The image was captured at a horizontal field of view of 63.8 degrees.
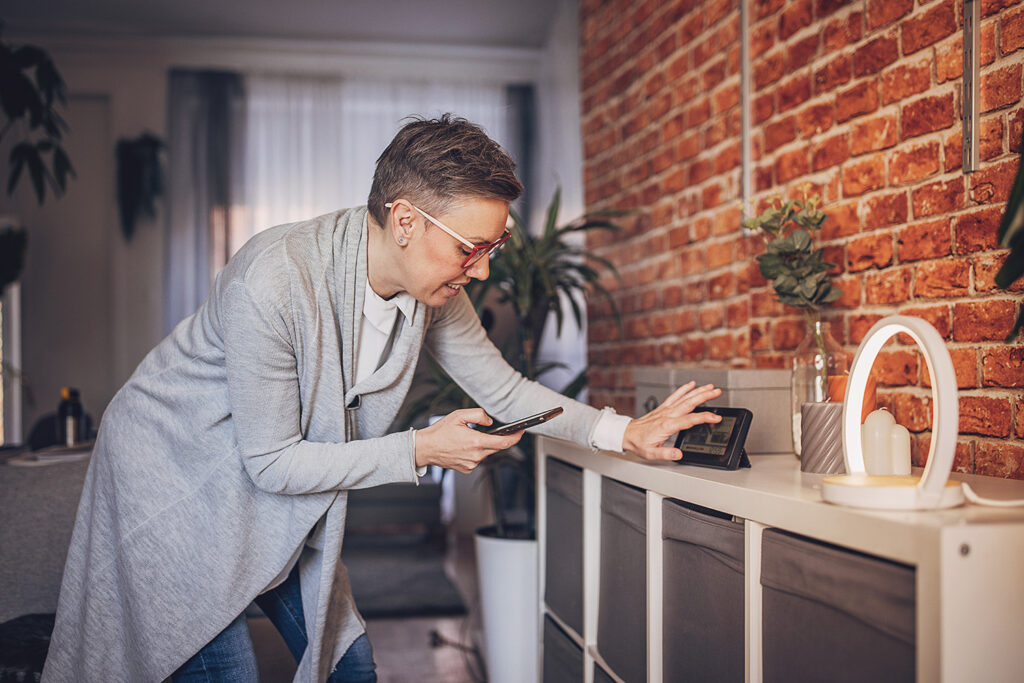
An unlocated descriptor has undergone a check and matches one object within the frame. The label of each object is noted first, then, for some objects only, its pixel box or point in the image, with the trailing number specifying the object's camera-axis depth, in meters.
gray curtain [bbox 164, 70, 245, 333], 5.79
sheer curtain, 5.91
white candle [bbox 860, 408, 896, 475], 1.24
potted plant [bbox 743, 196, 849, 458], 1.64
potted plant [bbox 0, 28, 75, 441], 3.14
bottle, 3.04
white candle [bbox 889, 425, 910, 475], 1.23
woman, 1.45
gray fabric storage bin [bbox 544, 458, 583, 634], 1.92
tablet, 1.47
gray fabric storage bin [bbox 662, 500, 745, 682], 1.24
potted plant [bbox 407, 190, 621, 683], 2.37
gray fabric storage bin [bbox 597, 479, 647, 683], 1.56
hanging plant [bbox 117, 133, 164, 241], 5.69
